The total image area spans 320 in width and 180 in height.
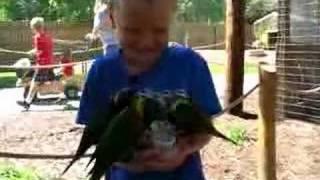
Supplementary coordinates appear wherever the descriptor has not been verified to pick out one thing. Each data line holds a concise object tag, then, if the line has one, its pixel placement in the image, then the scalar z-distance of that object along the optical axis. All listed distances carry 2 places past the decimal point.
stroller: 7.50
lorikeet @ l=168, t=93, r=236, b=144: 1.10
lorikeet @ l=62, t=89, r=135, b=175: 1.13
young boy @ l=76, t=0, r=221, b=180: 1.18
